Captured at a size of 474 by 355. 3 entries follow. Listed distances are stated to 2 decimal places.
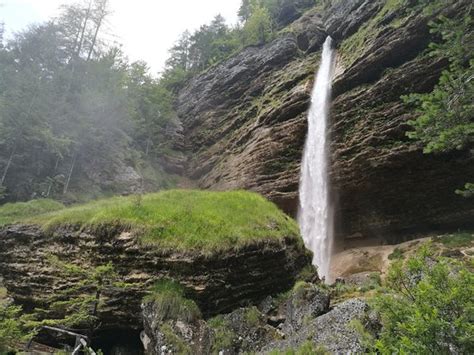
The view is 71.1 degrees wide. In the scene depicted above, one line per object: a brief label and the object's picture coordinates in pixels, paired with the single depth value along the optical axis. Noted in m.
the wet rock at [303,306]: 8.19
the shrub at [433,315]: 3.71
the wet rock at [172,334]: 7.47
